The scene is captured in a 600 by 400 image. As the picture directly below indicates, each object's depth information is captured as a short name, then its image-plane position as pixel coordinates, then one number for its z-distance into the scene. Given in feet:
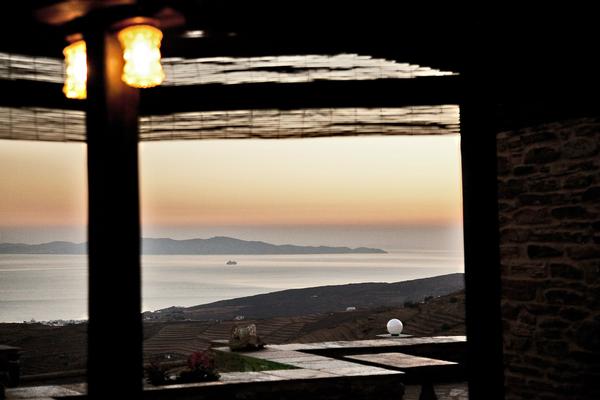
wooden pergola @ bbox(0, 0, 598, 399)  11.16
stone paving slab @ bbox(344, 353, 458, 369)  25.78
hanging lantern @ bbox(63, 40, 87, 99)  12.51
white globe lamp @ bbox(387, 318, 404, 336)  33.99
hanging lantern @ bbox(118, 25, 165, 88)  11.12
